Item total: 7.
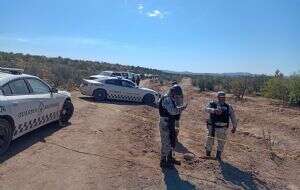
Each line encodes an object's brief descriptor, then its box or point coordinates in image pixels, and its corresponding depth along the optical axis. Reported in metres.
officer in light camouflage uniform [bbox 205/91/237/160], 5.85
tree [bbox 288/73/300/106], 17.97
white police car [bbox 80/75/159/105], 12.64
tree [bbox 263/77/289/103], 19.71
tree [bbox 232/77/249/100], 21.40
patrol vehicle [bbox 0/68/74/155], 5.02
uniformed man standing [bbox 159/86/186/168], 5.12
